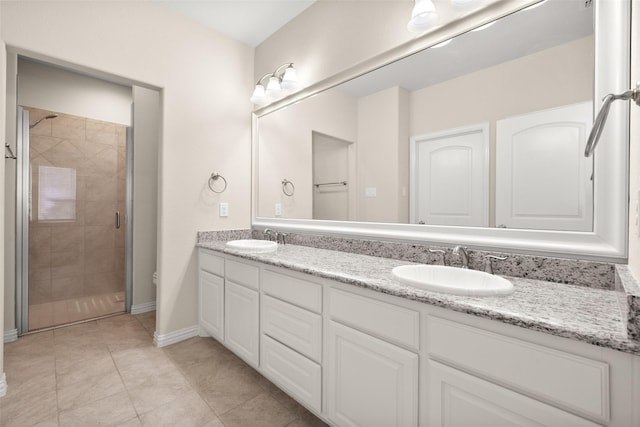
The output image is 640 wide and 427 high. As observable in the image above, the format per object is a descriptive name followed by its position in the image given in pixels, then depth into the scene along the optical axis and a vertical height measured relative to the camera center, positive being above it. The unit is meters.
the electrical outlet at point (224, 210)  2.58 +0.03
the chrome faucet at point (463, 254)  1.33 -0.18
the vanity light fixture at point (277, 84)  2.28 +1.05
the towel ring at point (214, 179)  2.51 +0.30
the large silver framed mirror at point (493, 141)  1.10 +0.37
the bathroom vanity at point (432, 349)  0.70 -0.43
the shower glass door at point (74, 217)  2.77 -0.04
